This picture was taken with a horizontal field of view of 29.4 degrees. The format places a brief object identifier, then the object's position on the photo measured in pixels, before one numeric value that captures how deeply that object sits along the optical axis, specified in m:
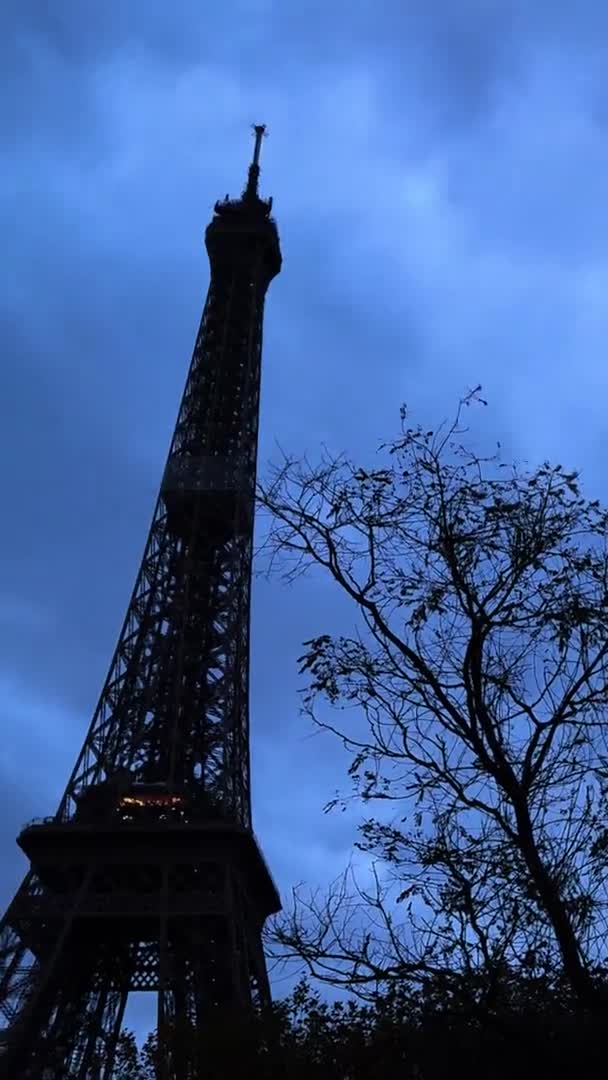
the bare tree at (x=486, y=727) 11.27
